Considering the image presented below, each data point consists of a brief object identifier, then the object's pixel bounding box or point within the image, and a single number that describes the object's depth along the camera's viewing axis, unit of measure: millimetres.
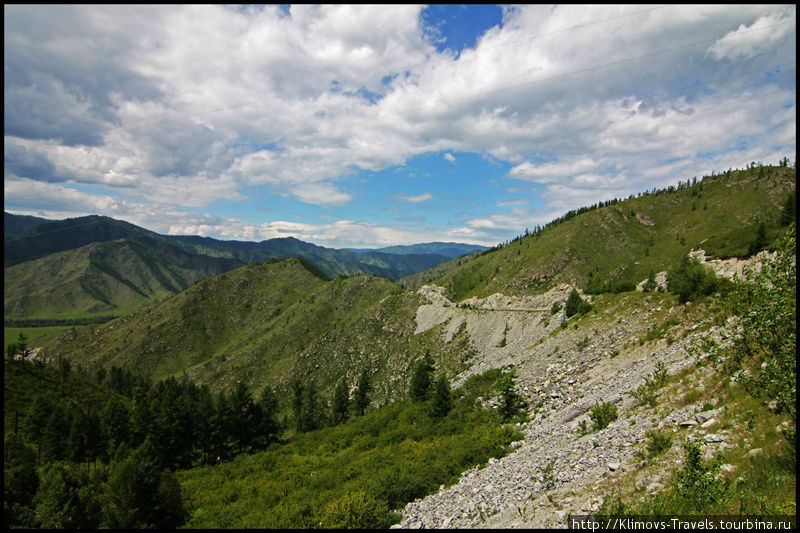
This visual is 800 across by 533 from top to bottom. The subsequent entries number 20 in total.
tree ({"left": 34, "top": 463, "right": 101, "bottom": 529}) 28734
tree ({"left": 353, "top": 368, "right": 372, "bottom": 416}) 80475
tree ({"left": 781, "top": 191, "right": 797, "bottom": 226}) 49700
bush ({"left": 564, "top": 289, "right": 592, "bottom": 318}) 50312
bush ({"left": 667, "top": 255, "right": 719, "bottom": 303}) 33062
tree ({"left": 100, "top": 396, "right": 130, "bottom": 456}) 64875
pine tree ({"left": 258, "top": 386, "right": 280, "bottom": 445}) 67438
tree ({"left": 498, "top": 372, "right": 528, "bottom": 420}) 33344
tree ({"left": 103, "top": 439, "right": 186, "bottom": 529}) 28734
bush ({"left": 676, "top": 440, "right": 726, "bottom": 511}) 10367
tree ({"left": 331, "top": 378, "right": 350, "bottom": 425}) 79875
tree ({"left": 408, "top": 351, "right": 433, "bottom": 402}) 55375
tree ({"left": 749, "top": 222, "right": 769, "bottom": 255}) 53031
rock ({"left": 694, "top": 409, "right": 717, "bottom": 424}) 16219
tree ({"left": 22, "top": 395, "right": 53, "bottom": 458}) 68812
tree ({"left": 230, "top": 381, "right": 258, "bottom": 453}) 61312
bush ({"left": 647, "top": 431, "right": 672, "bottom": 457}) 15492
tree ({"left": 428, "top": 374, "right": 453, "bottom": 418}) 42253
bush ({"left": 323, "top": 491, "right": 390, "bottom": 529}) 20391
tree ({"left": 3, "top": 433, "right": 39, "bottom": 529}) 31625
